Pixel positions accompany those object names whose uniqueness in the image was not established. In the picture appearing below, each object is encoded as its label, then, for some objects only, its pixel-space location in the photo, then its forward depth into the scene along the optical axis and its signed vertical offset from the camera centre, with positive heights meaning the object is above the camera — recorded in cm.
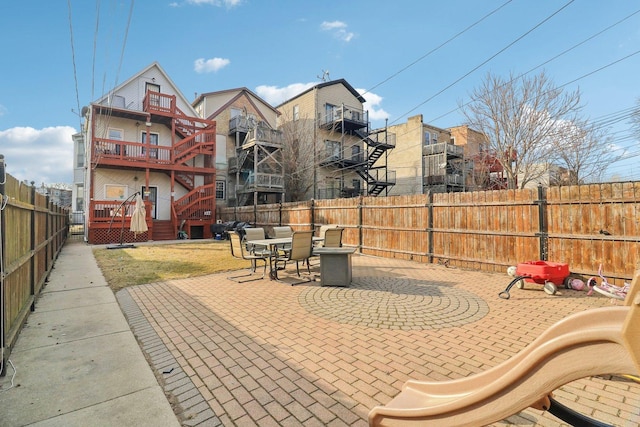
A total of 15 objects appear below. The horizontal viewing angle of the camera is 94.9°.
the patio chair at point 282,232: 990 -48
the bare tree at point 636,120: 1477 +490
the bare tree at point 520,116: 1340 +482
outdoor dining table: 723 -76
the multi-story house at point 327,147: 2427 +601
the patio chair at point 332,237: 805 -55
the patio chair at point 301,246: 699 -70
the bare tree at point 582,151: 1416 +354
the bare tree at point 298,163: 2433 +459
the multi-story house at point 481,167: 1811 +342
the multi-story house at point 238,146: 2269 +580
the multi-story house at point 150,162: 1750 +368
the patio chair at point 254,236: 835 -55
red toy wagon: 576 -116
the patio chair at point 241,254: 754 -95
